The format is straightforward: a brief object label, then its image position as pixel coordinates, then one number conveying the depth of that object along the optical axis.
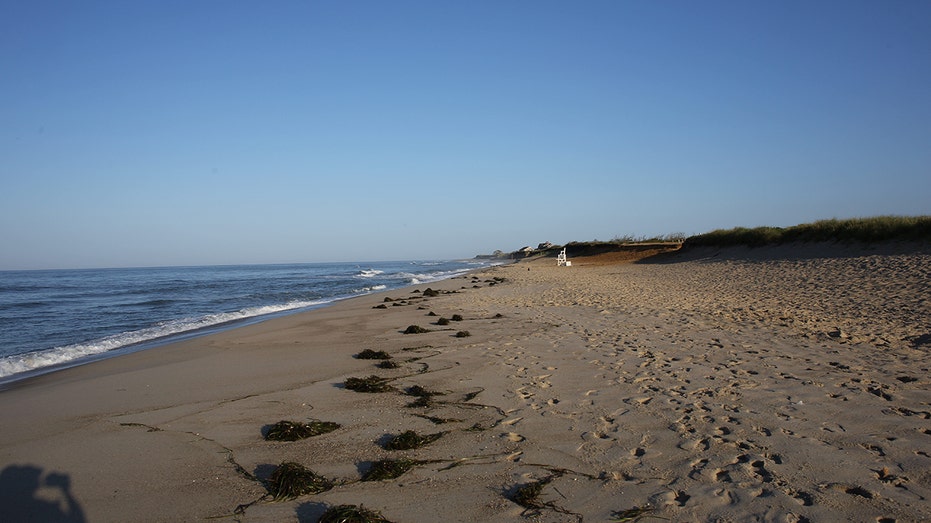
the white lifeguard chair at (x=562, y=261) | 43.08
